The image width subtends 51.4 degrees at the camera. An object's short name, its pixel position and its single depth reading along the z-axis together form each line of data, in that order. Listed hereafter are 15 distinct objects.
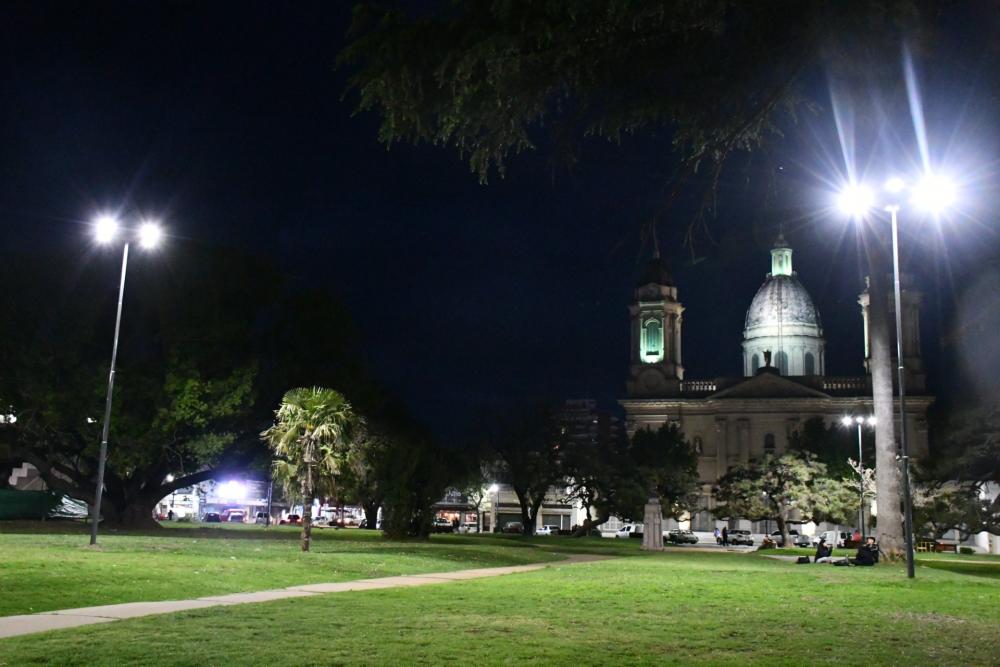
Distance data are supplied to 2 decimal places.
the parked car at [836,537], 85.74
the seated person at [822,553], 35.28
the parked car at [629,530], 92.08
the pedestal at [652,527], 54.29
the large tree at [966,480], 55.94
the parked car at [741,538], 84.88
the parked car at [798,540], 77.34
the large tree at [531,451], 74.81
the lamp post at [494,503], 88.41
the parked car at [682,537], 80.00
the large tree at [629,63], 14.50
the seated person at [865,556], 29.48
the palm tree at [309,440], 30.45
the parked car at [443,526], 74.02
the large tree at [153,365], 44.94
